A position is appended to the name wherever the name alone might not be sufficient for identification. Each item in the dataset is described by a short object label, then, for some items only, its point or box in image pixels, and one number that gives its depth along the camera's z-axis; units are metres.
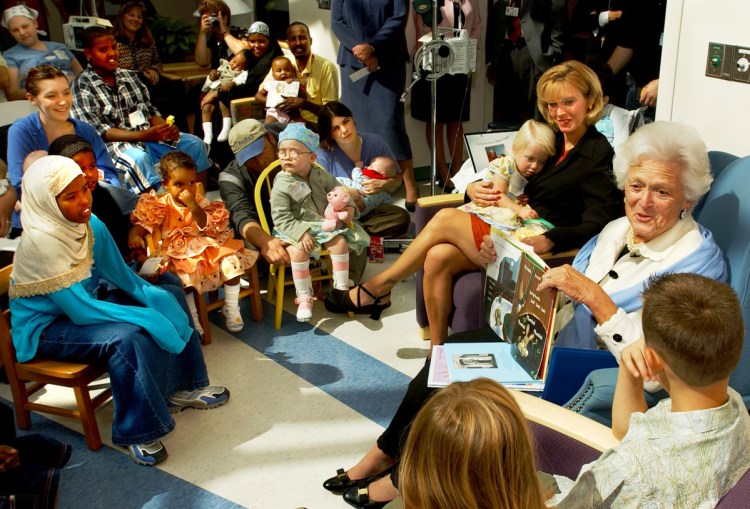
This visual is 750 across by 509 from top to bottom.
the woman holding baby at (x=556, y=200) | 3.20
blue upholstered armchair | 2.15
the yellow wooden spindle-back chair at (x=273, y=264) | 4.05
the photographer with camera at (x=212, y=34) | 6.70
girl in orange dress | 3.70
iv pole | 4.36
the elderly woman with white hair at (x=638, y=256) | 2.48
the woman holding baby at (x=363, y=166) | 4.34
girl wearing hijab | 2.85
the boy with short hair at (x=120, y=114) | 4.56
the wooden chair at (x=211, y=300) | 3.82
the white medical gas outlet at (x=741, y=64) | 2.85
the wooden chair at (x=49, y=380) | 2.92
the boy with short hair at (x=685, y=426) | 1.55
